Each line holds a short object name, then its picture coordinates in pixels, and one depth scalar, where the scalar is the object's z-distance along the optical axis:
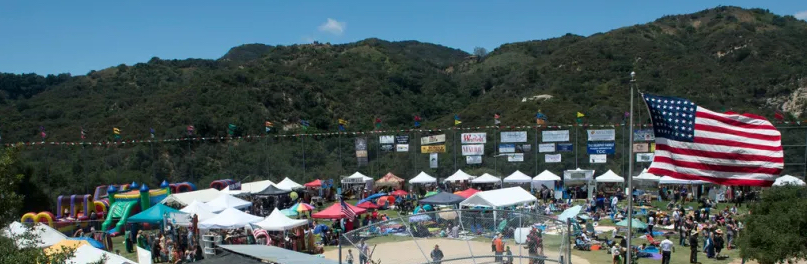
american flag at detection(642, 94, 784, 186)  11.04
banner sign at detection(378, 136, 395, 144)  42.94
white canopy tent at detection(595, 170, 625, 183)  36.25
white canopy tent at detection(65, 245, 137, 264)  15.05
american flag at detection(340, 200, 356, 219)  24.50
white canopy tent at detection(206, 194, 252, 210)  27.12
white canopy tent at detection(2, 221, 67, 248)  18.79
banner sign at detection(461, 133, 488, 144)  40.57
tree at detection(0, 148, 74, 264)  10.12
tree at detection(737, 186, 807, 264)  14.11
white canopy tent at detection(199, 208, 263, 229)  22.08
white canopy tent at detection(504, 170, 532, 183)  37.72
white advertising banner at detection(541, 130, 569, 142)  39.16
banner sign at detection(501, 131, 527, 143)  40.09
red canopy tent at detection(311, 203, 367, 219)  24.39
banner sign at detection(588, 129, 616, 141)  37.22
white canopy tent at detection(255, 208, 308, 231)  21.91
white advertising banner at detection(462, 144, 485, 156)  40.72
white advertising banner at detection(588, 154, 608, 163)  38.26
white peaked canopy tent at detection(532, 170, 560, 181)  37.17
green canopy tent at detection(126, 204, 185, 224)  24.25
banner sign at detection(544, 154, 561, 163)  39.88
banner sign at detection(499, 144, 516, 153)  40.50
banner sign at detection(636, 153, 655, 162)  37.38
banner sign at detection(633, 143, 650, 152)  36.41
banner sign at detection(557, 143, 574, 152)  39.56
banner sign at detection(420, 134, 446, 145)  40.42
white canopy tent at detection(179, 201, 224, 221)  23.32
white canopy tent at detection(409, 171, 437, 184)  39.78
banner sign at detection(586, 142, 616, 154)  37.47
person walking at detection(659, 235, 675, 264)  18.20
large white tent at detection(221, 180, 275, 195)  35.44
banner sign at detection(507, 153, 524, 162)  40.18
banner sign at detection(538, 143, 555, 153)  39.69
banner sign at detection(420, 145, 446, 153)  40.56
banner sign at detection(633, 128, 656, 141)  36.31
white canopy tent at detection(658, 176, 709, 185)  34.30
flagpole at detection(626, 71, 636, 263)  10.52
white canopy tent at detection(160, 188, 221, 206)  28.92
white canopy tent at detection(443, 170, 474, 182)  39.50
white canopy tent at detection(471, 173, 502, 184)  38.19
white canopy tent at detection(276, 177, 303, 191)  37.72
